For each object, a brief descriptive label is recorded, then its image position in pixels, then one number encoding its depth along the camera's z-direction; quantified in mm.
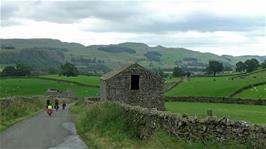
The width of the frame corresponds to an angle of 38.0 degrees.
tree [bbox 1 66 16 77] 116704
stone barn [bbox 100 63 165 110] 37854
